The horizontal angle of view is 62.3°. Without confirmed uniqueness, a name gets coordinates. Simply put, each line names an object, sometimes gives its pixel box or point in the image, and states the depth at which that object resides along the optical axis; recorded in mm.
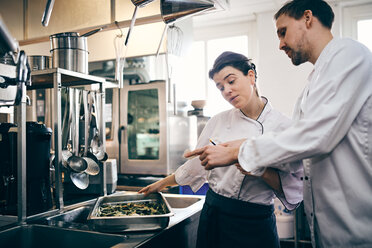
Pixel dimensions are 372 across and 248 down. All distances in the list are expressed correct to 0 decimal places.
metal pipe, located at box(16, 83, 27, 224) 1428
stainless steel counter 1192
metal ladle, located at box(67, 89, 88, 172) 1672
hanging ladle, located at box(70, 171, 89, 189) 1691
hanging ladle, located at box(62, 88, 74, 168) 1691
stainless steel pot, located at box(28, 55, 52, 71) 1863
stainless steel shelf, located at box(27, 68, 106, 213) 1600
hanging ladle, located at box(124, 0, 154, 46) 1402
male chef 1030
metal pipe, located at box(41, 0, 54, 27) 1133
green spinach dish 1424
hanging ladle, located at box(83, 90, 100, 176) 1756
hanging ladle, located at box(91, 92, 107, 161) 1836
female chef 1441
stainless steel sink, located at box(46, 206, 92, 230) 1365
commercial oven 3273
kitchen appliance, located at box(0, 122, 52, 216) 1549
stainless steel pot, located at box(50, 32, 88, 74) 1738
